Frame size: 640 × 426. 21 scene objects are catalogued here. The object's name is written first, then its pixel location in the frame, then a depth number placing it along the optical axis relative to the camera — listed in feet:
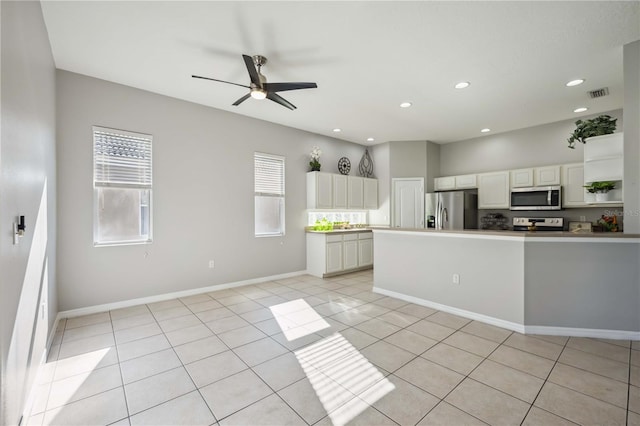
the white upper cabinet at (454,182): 20.30
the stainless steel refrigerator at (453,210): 19.52
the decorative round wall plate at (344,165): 21.94
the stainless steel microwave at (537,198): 16.47
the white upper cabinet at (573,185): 15.76
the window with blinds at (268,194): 17.44
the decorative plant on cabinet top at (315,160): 19.54
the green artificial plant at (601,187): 10.64
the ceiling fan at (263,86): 10.04
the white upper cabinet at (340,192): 19.44
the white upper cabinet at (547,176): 16.66
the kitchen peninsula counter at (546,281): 9.54
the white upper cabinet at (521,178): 17.69
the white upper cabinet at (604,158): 10.31
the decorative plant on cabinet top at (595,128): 10.84
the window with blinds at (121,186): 12.25
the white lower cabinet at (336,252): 18.67
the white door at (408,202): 21.99
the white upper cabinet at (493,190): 18.70
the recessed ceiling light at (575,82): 12.03
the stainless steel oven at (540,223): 16.84
